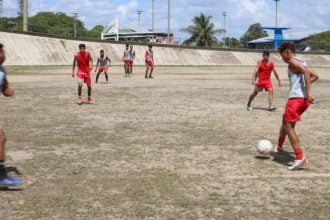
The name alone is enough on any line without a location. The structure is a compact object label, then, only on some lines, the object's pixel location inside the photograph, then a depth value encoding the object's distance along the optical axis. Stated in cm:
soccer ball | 687
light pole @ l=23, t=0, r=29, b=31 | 4288
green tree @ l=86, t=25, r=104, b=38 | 9606
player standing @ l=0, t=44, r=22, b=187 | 522
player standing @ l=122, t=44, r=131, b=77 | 2552
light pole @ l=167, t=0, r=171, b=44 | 5912
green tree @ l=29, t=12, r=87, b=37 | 9182
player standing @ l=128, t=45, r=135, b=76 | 2578
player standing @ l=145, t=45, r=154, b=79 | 2469
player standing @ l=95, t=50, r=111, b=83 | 2094
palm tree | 7319
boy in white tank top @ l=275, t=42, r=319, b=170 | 632
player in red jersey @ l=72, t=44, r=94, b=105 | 1312
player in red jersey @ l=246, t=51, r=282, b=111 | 1238
